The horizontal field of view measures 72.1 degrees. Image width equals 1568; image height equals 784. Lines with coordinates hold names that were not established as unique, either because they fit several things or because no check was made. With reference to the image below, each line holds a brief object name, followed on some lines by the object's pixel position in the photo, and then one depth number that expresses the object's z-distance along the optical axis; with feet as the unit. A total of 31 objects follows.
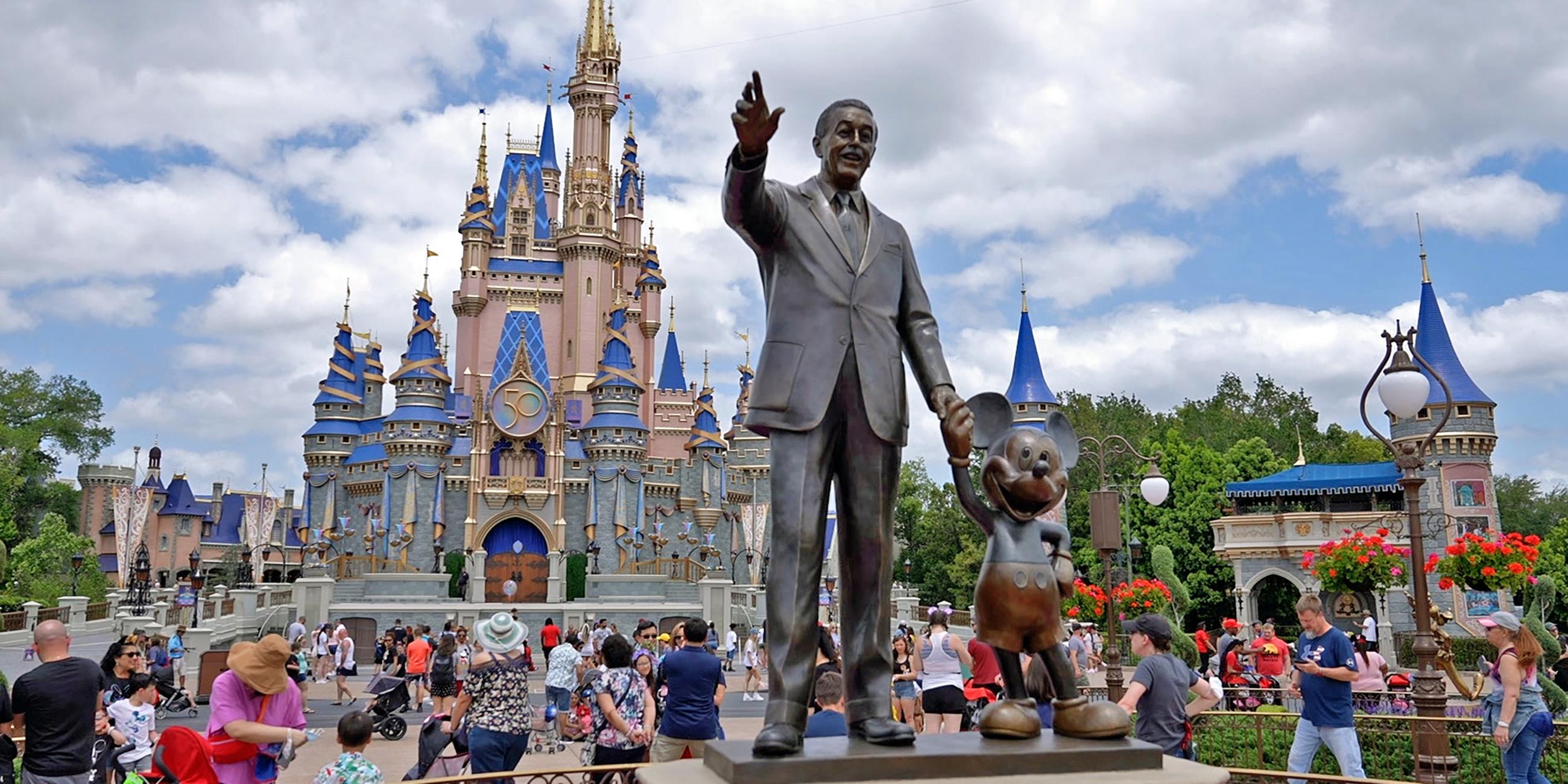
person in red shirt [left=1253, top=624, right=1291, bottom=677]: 40.81
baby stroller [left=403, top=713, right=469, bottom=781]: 25.20
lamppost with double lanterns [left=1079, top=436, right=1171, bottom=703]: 35.17
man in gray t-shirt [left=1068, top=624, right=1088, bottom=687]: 46.29
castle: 156.04
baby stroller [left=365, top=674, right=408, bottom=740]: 45.11
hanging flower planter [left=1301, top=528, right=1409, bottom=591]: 70.44
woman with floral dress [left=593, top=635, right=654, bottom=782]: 22.50
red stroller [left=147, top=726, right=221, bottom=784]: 16.02
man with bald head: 19.12
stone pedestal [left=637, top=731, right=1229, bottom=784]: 11.59
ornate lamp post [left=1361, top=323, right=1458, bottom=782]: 25.44
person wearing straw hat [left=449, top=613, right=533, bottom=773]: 22.71
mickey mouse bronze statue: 12.81
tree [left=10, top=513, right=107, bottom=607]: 123.95
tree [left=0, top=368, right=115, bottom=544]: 154.92
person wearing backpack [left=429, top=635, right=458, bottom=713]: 33.14
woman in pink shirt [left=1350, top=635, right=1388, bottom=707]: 29.25
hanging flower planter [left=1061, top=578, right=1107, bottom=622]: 51.39
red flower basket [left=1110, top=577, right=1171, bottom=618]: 56.80
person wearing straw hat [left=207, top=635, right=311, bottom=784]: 16.20
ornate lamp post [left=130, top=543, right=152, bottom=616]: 103.59
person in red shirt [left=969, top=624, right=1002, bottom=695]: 27.07
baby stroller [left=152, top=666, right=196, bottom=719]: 55.26
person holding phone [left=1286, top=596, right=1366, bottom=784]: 21.01
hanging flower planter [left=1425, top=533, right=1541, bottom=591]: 51.49
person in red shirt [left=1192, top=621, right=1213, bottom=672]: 57.77
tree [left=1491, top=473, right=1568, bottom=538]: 187.83
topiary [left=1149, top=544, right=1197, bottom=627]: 89.40
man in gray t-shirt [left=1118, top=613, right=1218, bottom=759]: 19.60
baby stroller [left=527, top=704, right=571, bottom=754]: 41.57
